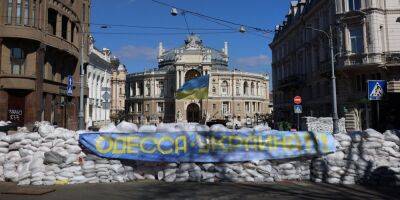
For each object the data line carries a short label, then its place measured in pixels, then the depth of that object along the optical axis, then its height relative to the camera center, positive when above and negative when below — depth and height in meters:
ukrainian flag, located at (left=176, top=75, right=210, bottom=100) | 19.05 +1.54
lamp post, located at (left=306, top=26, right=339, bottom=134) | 22.23 +0.61
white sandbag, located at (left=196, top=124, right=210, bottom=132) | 12.88 -0.22
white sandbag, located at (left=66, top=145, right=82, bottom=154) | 12.27 -0.81
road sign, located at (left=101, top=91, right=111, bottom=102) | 24.00 +1.63
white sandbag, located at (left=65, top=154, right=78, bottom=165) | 12.05 -1.09
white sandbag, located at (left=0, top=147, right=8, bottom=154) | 12.49 -0.83
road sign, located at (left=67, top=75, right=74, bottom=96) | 26.39 +2.52
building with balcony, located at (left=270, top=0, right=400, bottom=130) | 31.12 +5.72
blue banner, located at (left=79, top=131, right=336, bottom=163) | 12.37 -0.77
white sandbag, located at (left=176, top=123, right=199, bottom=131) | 12.98 -0.15
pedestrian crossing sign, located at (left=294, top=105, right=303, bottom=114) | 28.36 +0.79
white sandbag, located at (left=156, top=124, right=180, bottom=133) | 12.80 -0.24
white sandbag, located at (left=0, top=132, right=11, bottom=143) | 12.63 -0.46
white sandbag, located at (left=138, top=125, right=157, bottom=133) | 12.87 -0.23
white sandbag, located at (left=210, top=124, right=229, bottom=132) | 12.87 -0.23
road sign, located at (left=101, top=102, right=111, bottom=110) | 24.38 +1.08
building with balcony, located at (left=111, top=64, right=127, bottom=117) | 101.06 +8.72
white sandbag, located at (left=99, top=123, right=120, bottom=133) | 12.88 -0.22
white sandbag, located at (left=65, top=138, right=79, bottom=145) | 12.42 -0.60
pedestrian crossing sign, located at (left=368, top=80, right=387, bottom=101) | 14.87 +1.06
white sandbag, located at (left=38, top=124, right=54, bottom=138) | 12.64 -0.22
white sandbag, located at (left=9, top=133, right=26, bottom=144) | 12.54 -0.43
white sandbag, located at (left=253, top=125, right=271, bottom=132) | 13.27 -0.25
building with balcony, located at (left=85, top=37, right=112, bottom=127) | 45.81 +5.03
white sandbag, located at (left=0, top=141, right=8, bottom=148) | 12.57 -0.64
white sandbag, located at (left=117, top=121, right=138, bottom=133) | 12.92 -0.19
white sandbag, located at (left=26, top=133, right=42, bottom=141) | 12.53 -0.40
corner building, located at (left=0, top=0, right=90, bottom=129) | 26.17 +4.53
